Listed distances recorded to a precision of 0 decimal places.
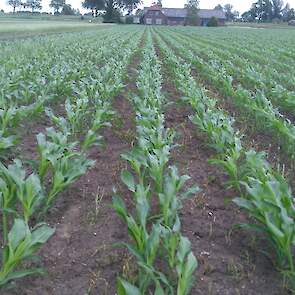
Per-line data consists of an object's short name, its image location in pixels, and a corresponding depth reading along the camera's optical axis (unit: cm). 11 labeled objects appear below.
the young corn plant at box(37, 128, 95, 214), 281
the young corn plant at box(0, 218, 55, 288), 201
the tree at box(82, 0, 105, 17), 6941
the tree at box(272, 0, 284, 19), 7932
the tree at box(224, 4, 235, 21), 9135
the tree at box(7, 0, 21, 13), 9608
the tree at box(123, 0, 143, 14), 7242
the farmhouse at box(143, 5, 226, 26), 7135
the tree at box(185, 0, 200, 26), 6354
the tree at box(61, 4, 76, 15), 8721
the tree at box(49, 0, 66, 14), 9385
